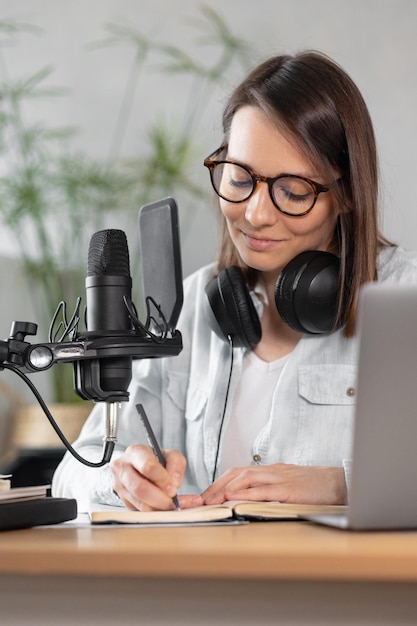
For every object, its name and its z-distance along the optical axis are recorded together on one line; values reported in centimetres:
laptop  81
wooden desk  73
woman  160
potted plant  323
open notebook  104
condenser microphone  110
